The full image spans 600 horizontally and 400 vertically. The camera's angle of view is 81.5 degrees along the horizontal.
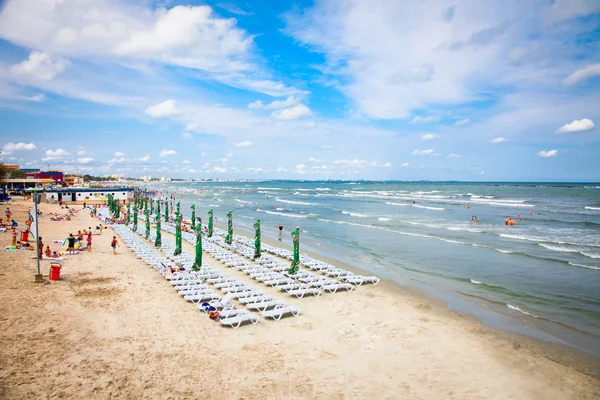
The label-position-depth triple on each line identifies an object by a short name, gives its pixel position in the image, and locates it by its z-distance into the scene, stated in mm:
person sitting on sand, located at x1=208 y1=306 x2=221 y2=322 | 11633
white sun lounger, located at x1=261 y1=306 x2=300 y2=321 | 11898
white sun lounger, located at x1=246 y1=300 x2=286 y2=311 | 12500
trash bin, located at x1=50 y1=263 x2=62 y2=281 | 15227
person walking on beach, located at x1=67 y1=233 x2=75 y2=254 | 20719
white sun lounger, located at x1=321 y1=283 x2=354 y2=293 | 15250
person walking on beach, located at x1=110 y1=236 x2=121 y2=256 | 21291
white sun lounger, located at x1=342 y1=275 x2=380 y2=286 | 16344
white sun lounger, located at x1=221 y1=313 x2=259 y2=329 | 11133
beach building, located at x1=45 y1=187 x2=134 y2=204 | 59281
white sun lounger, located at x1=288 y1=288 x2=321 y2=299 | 14328
